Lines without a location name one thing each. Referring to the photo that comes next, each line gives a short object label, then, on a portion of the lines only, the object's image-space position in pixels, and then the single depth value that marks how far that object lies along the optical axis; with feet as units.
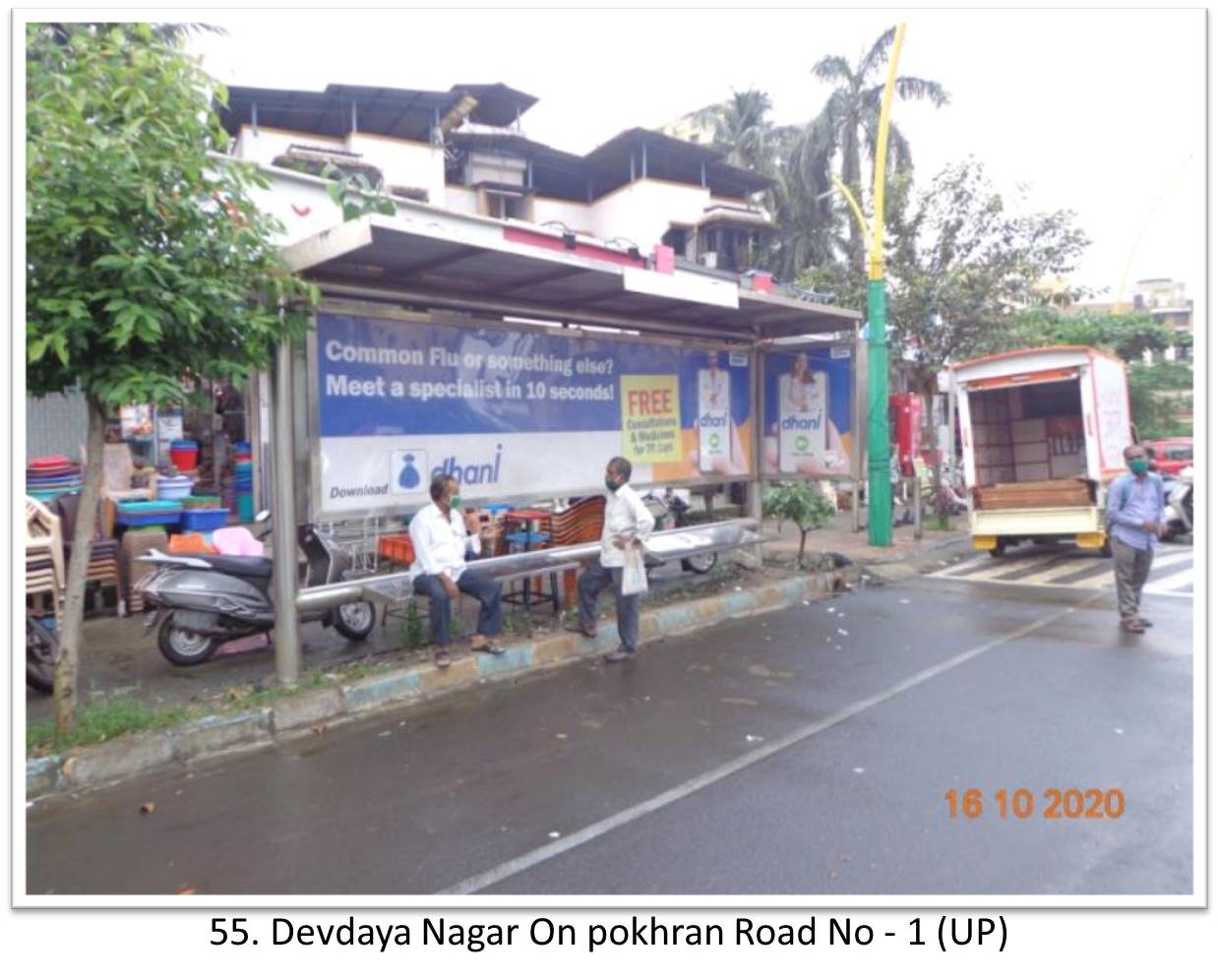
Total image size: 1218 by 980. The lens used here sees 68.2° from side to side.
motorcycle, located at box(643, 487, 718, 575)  35.65
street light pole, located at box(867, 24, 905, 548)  41.22
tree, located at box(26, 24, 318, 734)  14.69
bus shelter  20.98
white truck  40.19
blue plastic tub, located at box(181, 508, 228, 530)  31.17
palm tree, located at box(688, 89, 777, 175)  104.12
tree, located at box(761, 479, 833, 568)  34.12
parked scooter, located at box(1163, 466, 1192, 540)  46.57
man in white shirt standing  23.40
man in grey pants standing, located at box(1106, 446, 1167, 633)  25.45
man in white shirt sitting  21.47
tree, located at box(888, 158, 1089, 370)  48.93
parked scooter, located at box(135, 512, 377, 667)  21.76
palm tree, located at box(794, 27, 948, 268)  91.91
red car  53.21
